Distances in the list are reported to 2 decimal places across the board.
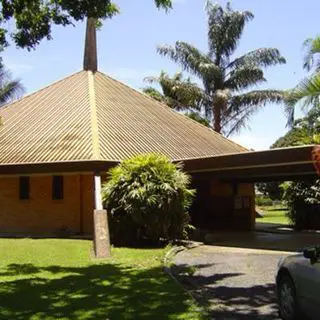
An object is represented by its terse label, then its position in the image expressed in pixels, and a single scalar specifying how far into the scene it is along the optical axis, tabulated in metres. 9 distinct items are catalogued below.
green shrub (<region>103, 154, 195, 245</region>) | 14.01
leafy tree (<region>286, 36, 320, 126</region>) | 9.38
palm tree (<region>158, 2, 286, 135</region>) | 29.59
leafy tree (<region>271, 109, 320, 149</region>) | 10.44
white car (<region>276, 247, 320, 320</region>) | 5.25
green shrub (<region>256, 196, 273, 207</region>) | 48.82
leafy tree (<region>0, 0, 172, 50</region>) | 7.74
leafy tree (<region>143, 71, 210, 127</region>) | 30.00
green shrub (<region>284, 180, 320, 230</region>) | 20.85
